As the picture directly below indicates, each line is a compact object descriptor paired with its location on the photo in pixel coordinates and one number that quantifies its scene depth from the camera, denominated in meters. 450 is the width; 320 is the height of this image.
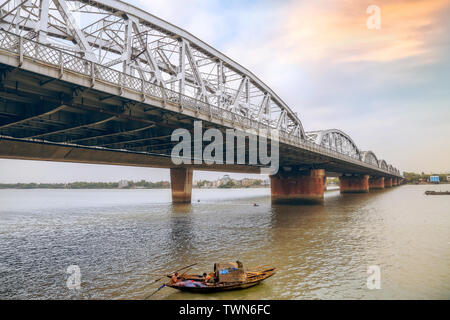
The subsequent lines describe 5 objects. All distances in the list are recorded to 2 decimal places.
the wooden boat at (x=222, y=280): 12.16
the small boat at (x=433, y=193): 84.88
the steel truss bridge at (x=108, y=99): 15.06
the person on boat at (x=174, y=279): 12.43
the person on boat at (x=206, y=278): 12.50
